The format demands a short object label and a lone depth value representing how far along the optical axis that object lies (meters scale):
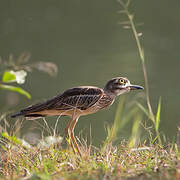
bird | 10.18
